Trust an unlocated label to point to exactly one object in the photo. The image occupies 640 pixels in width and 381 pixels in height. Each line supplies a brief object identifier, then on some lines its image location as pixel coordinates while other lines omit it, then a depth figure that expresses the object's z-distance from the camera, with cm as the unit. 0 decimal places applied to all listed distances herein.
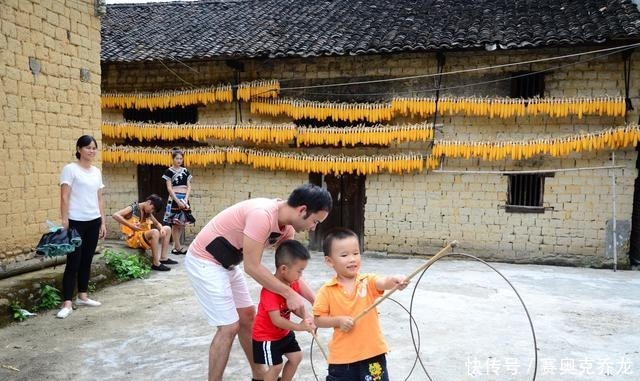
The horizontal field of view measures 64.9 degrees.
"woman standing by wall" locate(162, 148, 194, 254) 877
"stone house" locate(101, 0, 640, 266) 912
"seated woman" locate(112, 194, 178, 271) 777
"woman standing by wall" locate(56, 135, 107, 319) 525
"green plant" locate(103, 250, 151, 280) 720
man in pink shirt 293
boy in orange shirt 271
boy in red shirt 300
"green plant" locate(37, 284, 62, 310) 570
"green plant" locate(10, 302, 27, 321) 529
